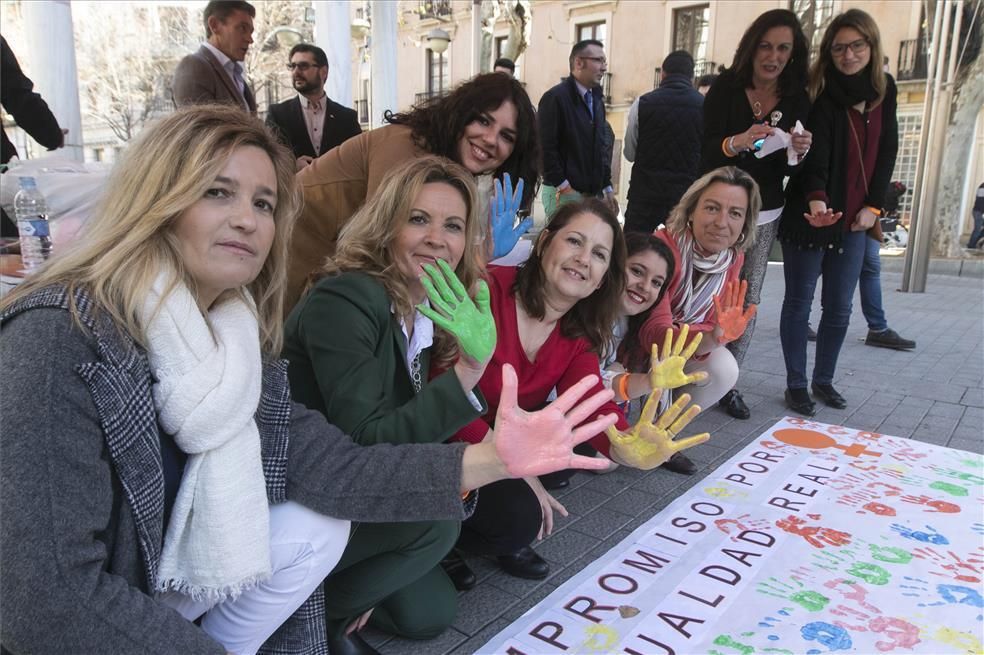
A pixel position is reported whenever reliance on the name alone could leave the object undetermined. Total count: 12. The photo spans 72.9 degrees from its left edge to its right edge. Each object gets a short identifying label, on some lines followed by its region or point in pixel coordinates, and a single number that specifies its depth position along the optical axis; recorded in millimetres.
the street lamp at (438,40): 11555
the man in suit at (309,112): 3713
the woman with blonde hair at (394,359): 1386
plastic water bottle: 2264
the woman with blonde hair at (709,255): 2695
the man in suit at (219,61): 3166
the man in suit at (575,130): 3994
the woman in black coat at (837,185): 3115
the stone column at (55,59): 4055
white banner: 1572
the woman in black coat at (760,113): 3014
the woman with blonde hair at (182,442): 868
